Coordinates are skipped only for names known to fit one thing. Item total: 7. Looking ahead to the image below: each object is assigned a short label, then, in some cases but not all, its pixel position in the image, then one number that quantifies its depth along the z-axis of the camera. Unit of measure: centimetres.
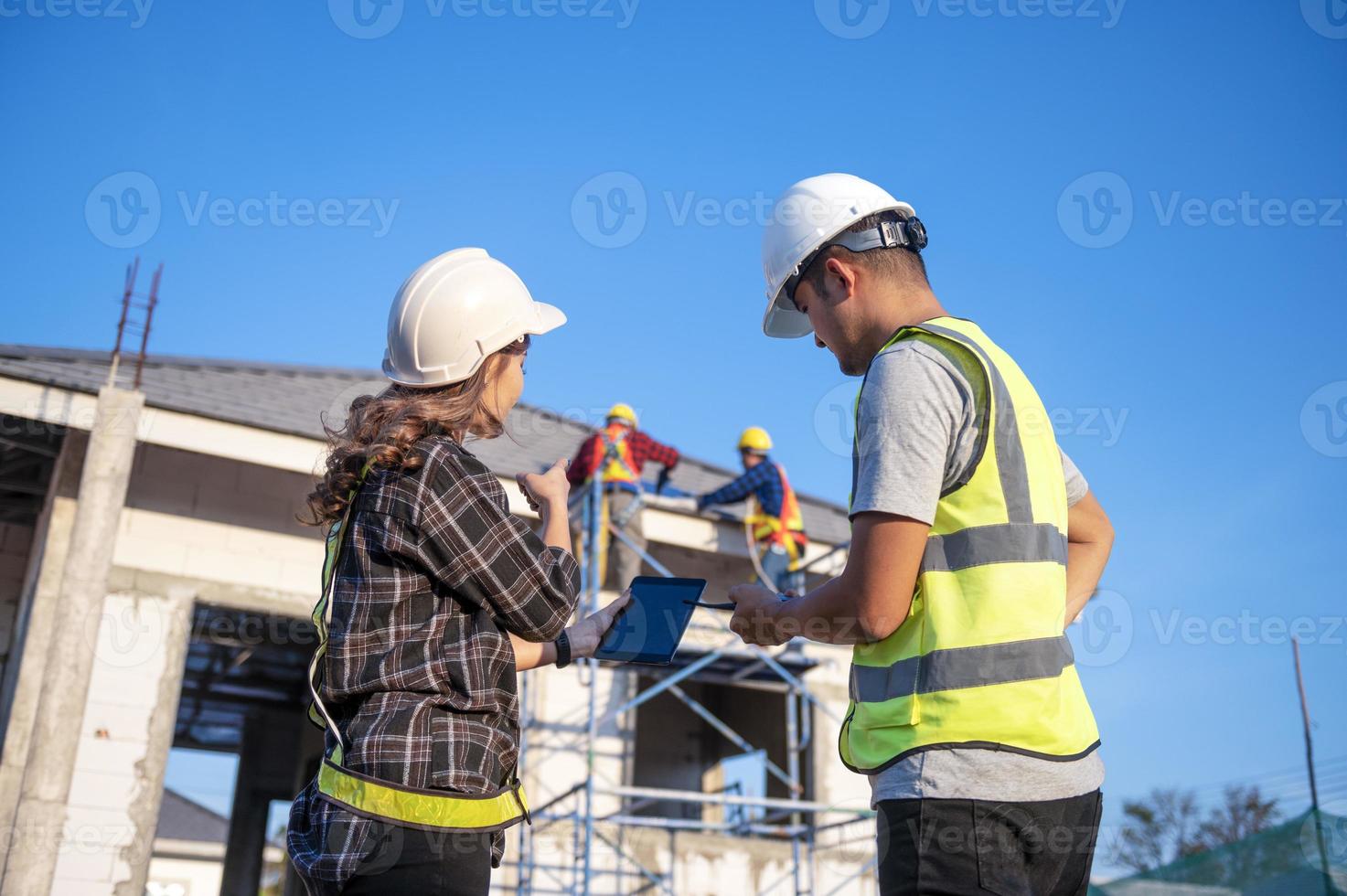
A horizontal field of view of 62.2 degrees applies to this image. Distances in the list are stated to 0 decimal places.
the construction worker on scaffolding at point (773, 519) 1146
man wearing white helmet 193
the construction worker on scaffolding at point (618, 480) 1079
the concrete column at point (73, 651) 802
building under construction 888
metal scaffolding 976
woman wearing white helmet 224
